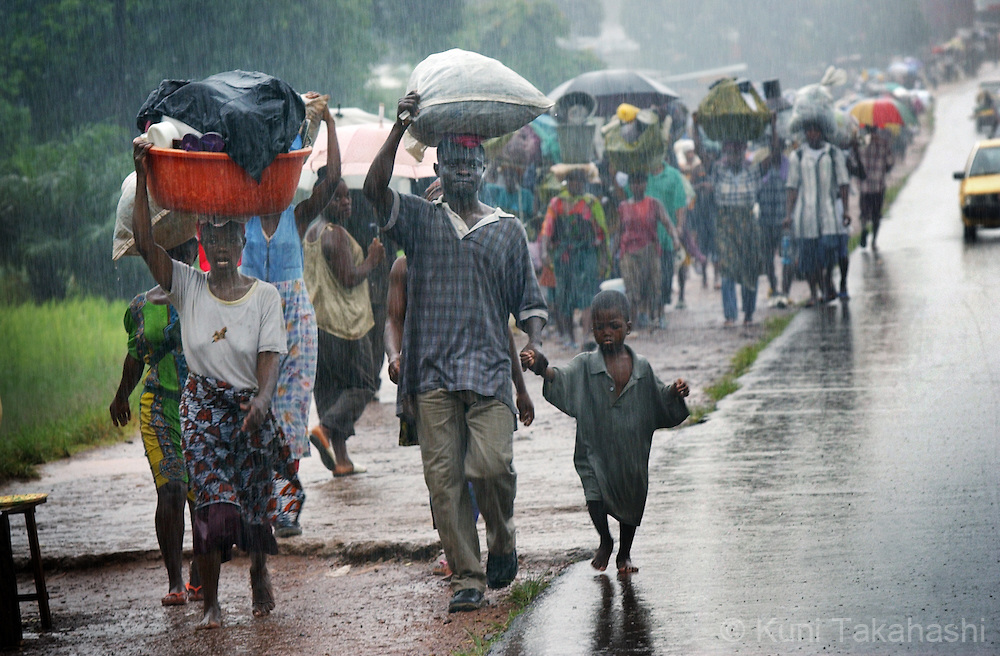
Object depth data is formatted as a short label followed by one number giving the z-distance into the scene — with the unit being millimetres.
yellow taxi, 41219
